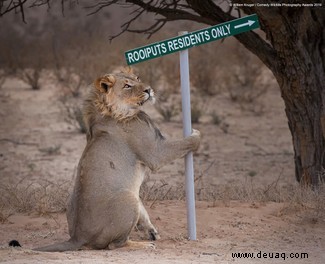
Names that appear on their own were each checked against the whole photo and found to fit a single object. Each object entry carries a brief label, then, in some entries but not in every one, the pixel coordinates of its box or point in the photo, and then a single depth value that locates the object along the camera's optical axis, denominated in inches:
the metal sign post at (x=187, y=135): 568.4
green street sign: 559.5
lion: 554.9
